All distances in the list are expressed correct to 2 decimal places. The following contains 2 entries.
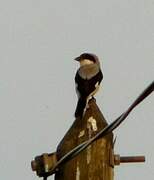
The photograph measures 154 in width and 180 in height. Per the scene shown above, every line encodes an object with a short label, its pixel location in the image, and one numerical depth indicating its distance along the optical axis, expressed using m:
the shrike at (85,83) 6.89
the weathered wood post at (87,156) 5.96
